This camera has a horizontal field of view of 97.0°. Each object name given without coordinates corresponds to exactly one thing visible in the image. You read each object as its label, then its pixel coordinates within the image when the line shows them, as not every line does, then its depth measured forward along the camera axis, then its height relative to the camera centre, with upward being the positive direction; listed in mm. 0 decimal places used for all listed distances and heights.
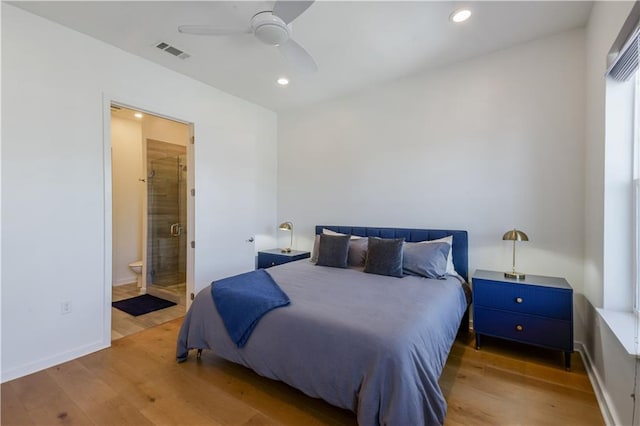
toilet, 4602 -946
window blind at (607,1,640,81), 1562 +979
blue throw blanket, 1982 -662
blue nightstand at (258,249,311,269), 3986 -655
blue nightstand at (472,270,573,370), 2318 -854
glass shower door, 4480 -185
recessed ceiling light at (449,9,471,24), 2307 +1637
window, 1805 +127
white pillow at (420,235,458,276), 2897 -452
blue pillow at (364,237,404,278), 2822 -469
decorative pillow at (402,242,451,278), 2750 -478
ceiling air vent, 2804 +1641
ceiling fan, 1875 +1327
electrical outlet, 2486 -855
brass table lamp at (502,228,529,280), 2553 -233
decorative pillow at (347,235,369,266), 3246 -477
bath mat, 3680 -1289
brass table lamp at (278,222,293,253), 4247 -252
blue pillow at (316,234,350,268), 3203 -454
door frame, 2736 +84
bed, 1454 -798
